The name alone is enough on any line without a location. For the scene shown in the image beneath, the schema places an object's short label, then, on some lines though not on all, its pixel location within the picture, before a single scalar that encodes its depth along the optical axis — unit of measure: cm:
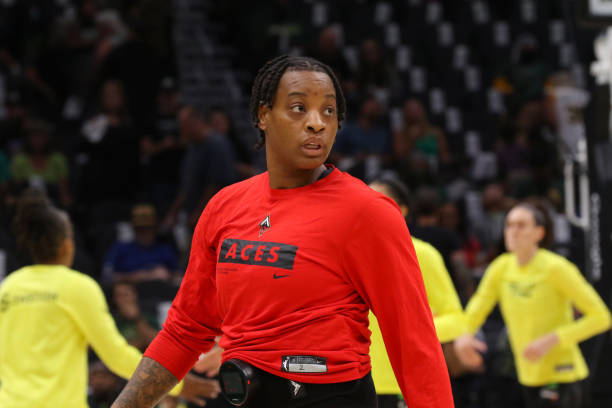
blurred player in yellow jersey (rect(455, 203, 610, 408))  1237
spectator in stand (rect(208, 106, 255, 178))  2002
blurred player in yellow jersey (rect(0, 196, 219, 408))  805
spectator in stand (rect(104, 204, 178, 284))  1669
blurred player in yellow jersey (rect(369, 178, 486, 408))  885
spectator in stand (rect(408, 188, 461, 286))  1405
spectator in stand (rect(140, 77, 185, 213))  1941
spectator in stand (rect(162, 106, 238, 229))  1777
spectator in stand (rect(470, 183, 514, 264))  2042
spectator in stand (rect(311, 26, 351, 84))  2325
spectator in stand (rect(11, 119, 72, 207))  1866
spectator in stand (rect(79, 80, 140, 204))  1812
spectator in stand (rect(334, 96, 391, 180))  2136
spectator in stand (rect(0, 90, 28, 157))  2022
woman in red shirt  486
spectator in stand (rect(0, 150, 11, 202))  1827
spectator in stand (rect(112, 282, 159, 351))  1434
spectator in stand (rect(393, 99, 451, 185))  2184
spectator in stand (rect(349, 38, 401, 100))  2409
